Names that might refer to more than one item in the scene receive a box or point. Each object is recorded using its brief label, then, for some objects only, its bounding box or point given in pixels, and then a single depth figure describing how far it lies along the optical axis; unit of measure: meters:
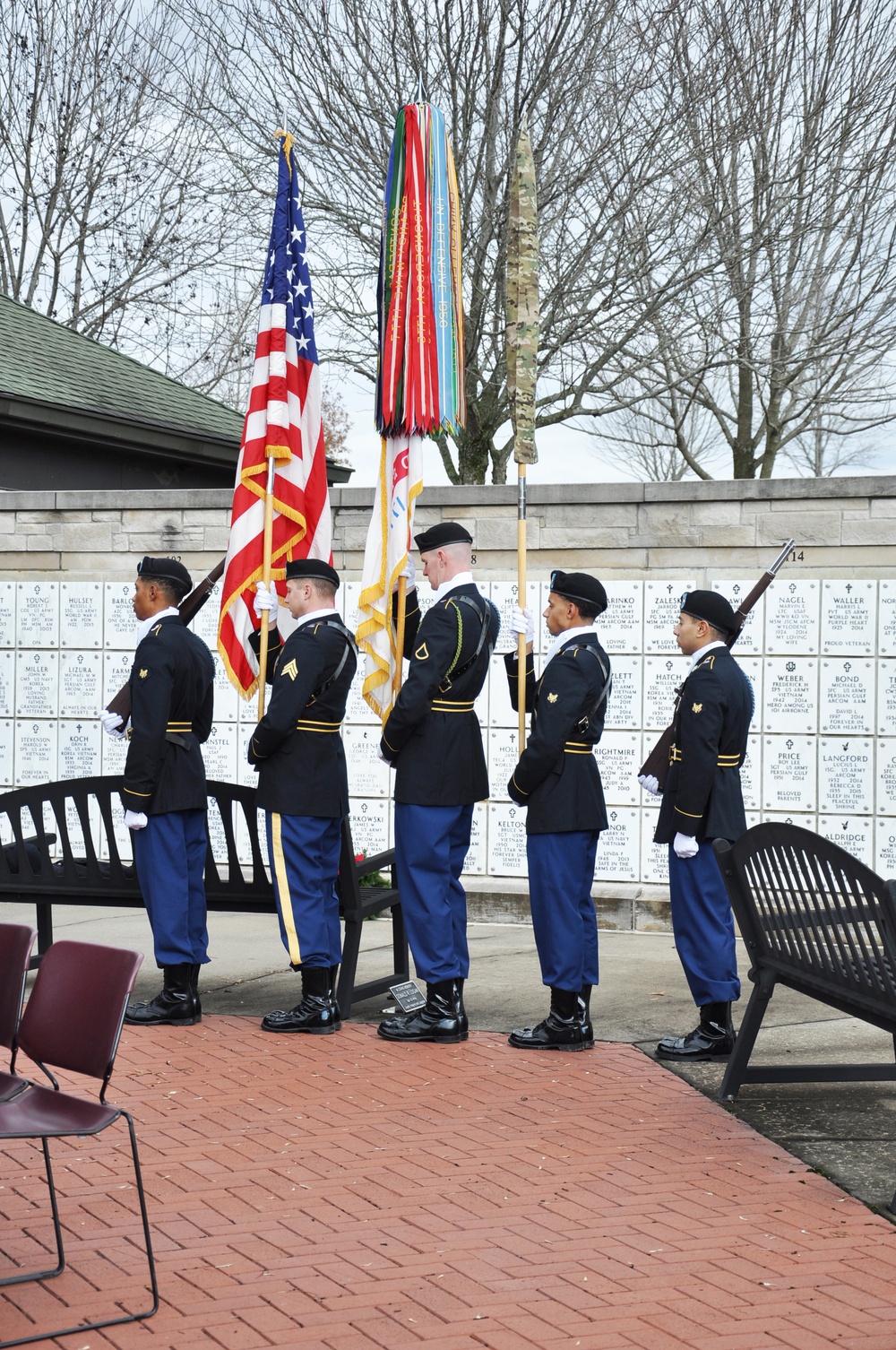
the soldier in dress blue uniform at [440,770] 6.18
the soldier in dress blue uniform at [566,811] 6.04
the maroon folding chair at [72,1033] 3.65
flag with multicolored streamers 6.56
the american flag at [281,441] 6.91
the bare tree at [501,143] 14.89
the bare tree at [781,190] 14.58
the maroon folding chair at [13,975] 4.03
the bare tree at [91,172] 20.02
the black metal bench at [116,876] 6.67
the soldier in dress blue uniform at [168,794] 6.42
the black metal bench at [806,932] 4.60
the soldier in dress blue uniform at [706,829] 5.89
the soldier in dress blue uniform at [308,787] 6.25
